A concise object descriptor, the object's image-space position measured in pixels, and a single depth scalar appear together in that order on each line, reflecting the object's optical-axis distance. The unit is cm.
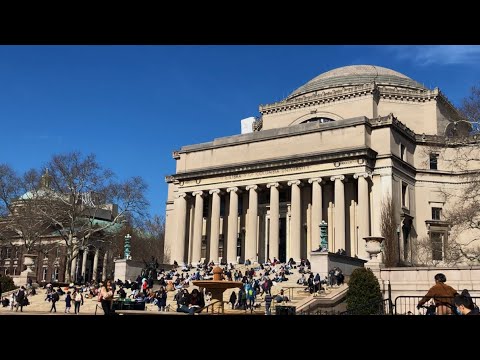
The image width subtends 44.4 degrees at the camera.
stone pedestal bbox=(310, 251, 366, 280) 4097
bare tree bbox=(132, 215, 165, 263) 9306
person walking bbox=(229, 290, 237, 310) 3291
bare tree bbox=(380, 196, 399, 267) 4728
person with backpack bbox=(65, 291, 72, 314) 3281
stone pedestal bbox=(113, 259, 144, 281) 5147
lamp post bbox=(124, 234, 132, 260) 5250
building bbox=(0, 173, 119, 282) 7081
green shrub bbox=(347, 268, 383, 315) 3141
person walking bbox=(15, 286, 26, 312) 3340
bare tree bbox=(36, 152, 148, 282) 5875
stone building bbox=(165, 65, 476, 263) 5541
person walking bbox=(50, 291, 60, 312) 3338
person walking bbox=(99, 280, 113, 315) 2023
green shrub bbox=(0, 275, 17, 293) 4456
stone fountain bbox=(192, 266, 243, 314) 2397
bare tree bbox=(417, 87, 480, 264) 4062
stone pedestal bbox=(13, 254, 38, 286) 4978
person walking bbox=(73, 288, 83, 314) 3162
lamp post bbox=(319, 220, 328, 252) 4336
